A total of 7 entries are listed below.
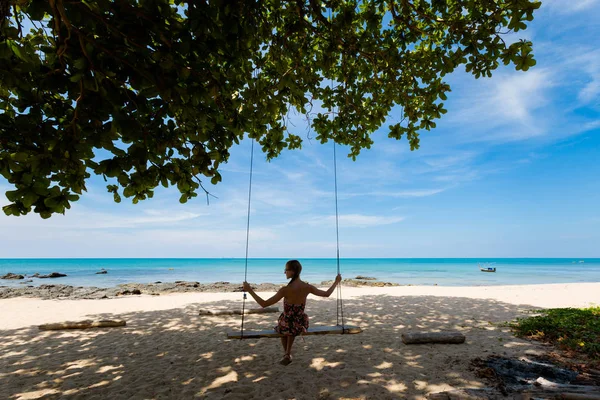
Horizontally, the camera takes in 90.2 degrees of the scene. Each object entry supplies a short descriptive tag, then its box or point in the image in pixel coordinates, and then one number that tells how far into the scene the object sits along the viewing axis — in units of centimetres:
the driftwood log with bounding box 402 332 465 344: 598
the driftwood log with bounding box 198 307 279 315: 962
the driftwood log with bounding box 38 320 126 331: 789
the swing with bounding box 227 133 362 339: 528
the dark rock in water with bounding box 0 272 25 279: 3334
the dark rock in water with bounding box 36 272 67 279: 3719
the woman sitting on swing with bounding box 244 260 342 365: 507
